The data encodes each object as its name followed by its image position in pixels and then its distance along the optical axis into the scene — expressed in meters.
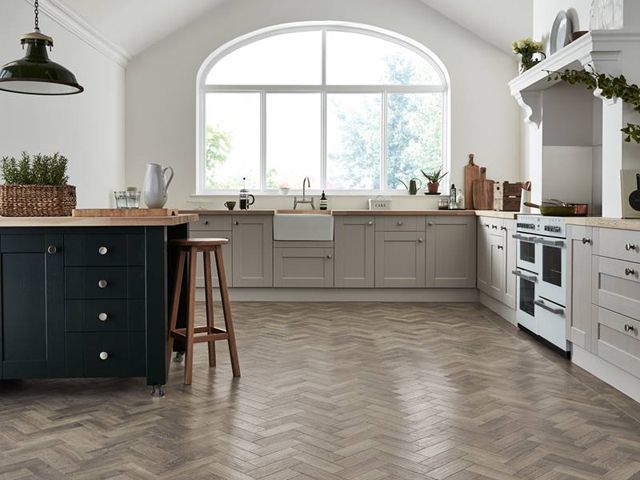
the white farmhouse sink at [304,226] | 6.48
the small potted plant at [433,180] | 7.19
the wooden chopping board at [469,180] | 7.10
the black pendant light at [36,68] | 3.19
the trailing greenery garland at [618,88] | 3.74
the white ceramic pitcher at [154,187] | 3.65
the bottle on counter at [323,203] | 7.10
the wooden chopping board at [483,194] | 6.86
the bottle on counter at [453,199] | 6.99
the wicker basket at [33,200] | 3.37
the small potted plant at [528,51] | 5.34
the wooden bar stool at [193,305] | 3.54
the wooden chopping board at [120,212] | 3.35
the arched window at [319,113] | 7.36
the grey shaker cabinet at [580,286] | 3.74
